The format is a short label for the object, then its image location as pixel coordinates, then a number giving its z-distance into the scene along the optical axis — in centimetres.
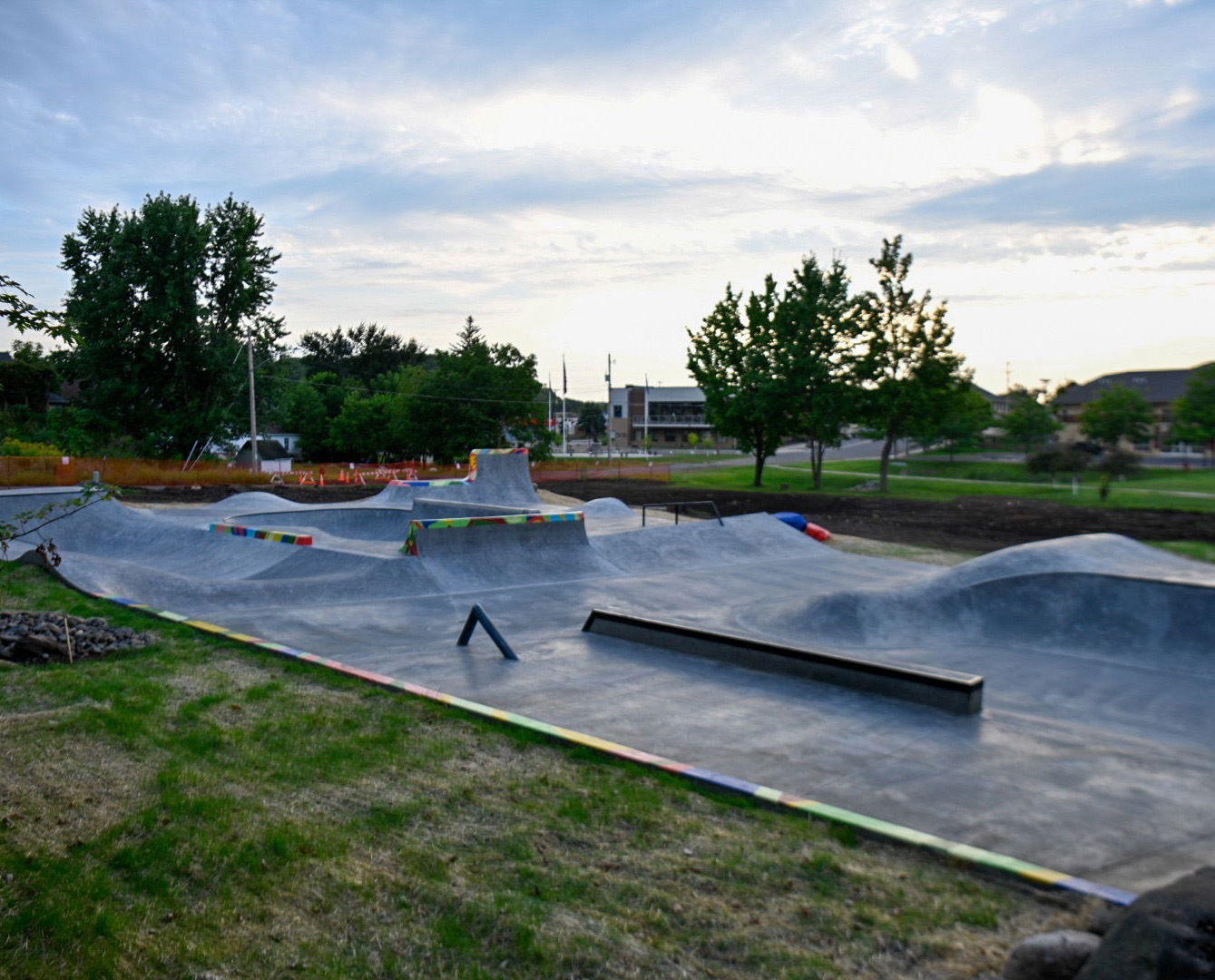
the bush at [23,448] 3816
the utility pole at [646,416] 10625
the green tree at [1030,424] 5888
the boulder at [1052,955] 367
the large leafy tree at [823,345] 4056
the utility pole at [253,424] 4392
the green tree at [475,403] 5662
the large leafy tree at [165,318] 4591
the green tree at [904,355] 3944
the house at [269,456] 5928
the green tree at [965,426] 4459
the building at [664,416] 11681
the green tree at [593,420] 12938
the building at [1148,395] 7925
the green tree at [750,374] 4159
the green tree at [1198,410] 5244
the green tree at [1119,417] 5766
